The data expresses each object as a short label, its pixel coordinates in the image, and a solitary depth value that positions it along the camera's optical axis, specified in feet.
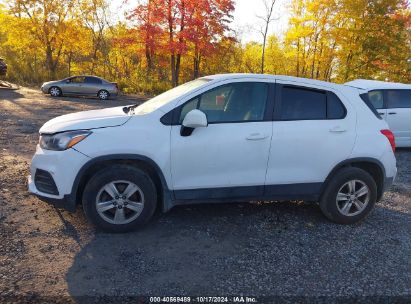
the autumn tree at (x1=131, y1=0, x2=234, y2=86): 72.95
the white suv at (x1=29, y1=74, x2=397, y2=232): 12.75
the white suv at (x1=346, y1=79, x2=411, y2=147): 30.04
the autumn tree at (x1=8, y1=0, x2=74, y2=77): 92.84
